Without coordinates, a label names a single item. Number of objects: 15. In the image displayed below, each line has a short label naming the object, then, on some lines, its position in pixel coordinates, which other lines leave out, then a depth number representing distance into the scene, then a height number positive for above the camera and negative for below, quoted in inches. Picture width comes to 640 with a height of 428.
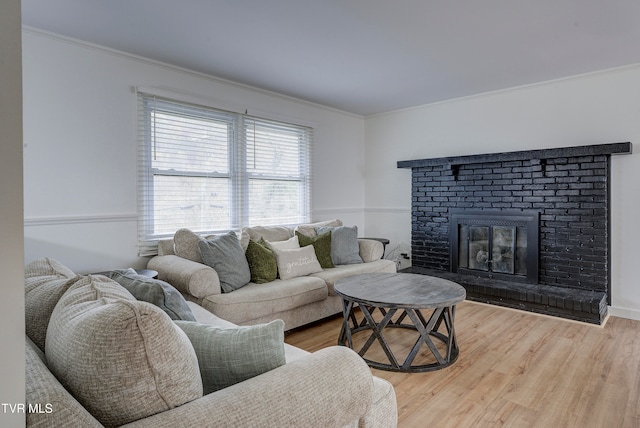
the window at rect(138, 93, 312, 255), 135.0 +15.8
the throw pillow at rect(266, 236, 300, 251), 140.0 -13.6
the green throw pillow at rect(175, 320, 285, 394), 43.8 -17.1
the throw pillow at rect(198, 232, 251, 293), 116.5 -16.5
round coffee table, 98.3 -24.6
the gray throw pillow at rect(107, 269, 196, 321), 60.1 -14.0
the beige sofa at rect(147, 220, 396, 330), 108.1 -25.2
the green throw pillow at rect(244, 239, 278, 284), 126.4 -18.6
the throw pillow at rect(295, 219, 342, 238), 160.1 -8.4
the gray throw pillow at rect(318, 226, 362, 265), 155.6 -15.6
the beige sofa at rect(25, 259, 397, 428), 32.2 -15.6
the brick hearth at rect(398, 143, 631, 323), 142.9 +0.1
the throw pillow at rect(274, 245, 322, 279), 131.7 -19.4
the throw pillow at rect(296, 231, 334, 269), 149.4 -14.7
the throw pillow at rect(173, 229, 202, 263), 125.0 -12.5
